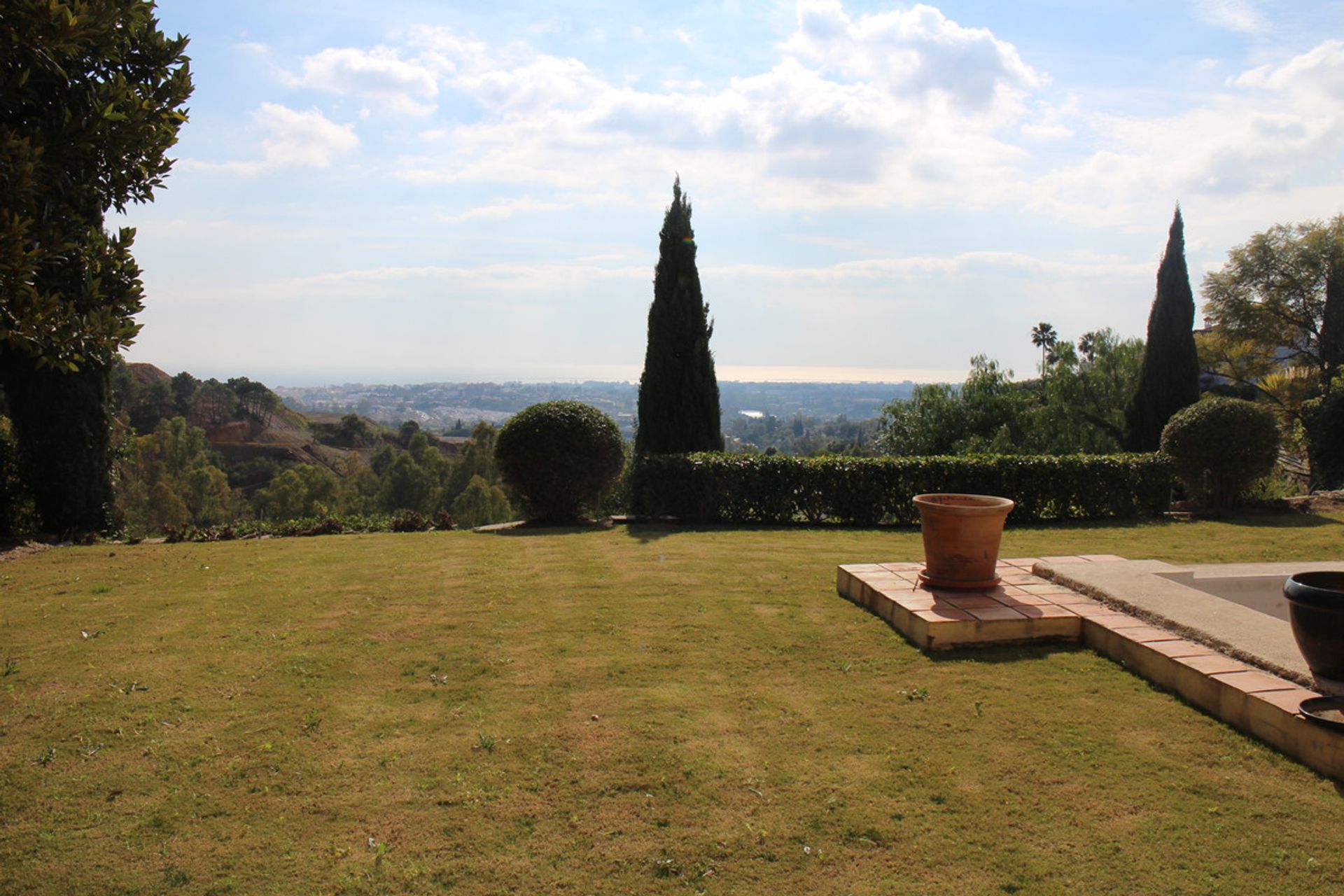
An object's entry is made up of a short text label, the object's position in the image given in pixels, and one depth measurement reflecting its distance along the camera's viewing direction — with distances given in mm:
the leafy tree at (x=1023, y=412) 21859
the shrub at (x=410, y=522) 11117
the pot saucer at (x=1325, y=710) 3525
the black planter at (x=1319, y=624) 3707
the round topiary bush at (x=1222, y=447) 11961
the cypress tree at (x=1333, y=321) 27516
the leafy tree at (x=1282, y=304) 27766
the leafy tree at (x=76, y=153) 3799
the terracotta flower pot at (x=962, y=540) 5883
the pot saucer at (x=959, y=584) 6008
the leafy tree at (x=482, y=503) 31750
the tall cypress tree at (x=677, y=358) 13586
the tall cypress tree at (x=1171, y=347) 17859
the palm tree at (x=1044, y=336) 55438
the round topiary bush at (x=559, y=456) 11375
